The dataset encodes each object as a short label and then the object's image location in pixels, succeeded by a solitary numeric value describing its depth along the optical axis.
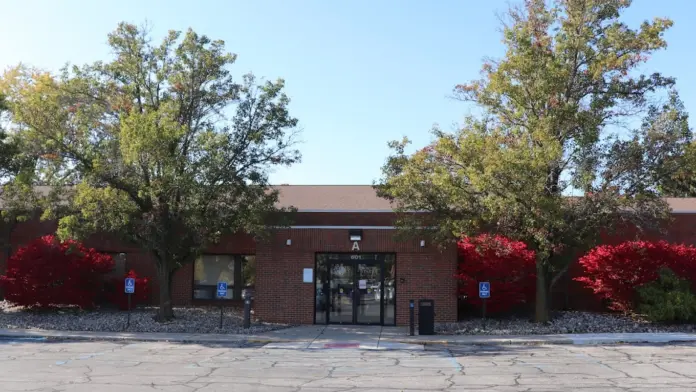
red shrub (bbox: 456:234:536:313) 21.53
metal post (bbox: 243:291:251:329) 20.14
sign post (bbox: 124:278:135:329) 20.80
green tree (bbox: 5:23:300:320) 19.08
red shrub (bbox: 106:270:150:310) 24.77
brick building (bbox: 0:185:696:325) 21.78
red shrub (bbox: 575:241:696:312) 20.77
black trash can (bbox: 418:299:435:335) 19.11
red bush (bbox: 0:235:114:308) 22.41
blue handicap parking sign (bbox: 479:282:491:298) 19.73
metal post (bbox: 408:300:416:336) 18.92
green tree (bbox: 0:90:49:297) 21.20
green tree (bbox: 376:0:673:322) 18.31
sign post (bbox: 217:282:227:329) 20.27
